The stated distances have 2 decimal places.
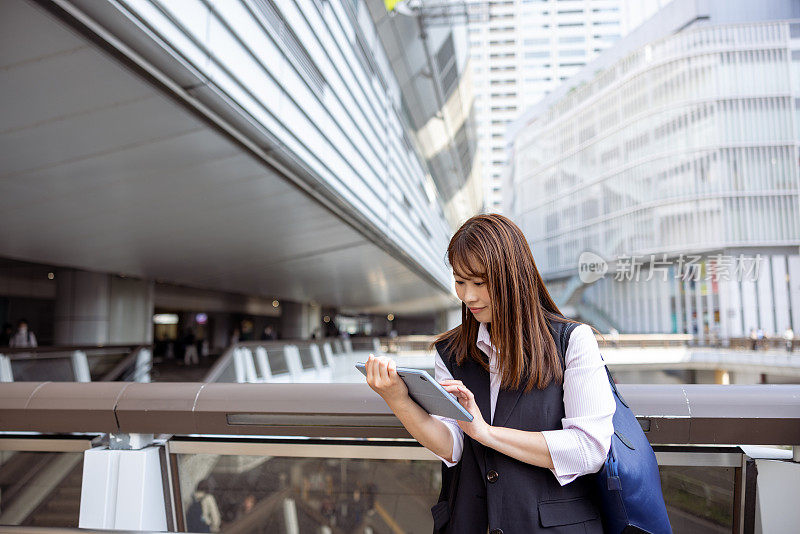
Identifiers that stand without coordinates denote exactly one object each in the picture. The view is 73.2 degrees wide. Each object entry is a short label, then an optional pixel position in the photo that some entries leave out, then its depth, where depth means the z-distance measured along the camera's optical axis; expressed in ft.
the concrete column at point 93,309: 45.34
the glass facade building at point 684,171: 71.46
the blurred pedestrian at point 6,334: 52.11
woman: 4.14
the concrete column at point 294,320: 109.50
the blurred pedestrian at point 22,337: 41.91
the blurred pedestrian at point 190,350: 71.46
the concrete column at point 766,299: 83.25
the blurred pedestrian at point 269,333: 86.19
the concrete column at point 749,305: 84.89
